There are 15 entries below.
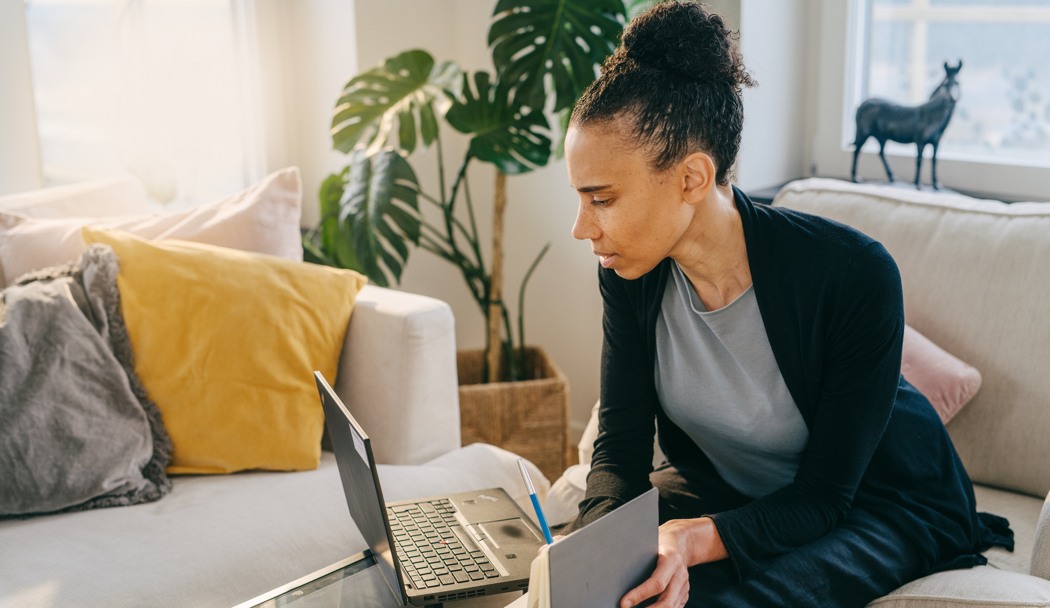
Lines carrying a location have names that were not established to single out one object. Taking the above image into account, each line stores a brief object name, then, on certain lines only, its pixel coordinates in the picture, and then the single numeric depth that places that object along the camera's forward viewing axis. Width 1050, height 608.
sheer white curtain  2.51
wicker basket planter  2.38
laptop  1.10
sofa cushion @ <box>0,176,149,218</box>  1.96
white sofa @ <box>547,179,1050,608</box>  1.55
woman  1.19
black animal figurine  2.12
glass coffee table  1.19
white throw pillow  1.83
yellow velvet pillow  1.73
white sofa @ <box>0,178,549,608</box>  1.39
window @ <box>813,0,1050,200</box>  2.15
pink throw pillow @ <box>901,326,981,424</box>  1.56
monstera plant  2.15
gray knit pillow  1.57
